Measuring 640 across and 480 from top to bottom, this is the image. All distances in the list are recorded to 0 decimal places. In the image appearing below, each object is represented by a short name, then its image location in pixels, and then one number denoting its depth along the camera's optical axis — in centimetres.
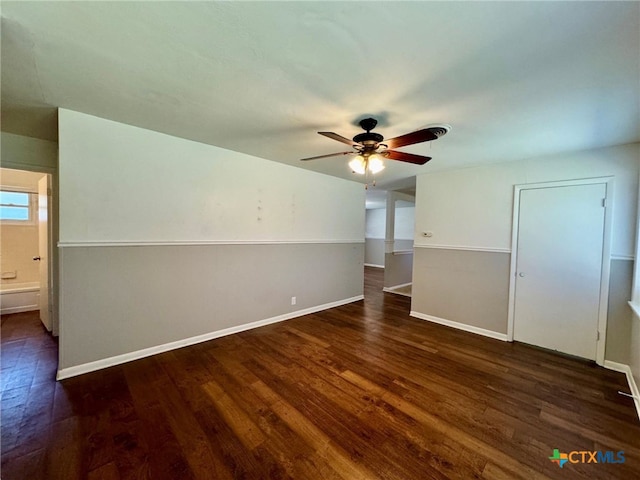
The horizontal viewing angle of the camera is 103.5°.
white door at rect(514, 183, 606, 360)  283
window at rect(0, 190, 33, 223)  411
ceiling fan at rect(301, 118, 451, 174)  218
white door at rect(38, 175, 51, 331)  329
